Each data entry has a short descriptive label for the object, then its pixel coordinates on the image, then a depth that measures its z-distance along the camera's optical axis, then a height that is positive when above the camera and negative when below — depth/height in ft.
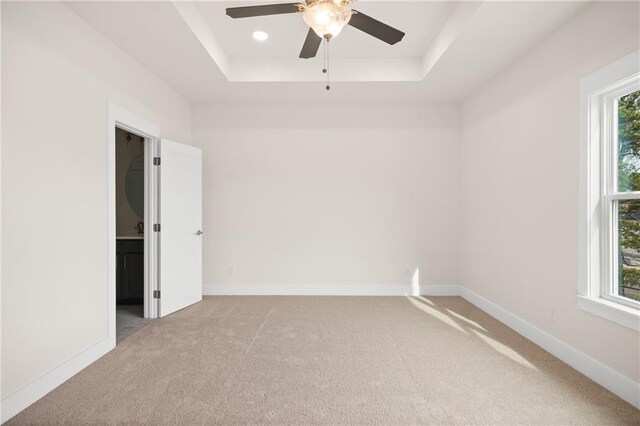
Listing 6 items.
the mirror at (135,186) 14.70 +1.24
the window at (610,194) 7.19 +0.48
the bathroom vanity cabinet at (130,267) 13.15 -2.36
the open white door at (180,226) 12.05 -0.59
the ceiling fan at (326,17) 5.76 +4.04
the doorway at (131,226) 9.28 -0.58
